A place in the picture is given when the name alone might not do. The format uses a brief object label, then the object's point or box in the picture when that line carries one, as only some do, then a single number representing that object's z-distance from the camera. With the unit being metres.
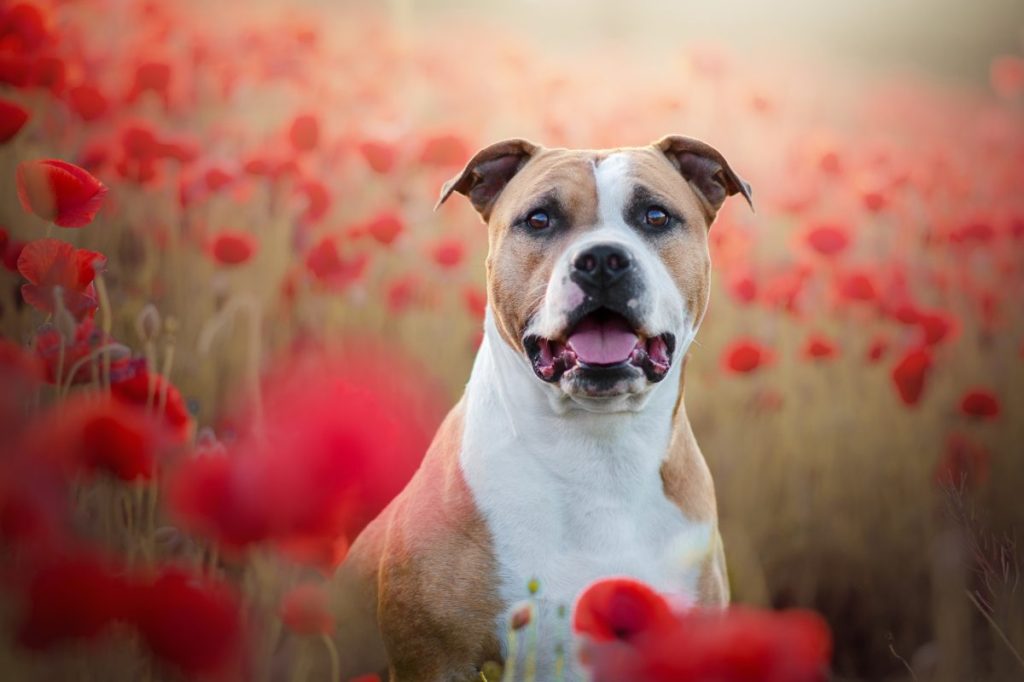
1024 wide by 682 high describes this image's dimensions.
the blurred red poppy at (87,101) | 4.23
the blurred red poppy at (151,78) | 4.66
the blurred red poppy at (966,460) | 4.09
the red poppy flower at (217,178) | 4.18
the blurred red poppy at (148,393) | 2.24
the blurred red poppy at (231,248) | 3.90
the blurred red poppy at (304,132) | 4.63
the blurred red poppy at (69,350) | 2.42
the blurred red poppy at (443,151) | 4.73
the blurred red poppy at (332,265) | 4.31
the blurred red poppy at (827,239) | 4.71
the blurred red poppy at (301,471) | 1.32
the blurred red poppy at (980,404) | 4.12
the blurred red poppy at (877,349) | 4.60
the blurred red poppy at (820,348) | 4.38
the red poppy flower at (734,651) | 1.27
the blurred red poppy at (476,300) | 4.70
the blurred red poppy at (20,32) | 3.92
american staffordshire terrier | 2.94
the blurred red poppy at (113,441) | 1.61
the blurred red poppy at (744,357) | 4.21
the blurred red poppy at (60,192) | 2.33
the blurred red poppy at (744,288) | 4.60
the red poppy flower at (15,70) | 3.64
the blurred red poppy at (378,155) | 4.65
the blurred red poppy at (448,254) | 4.65
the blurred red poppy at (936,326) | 4.25
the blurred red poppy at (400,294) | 4.76
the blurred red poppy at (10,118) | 2.90
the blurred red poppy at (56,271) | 2.29
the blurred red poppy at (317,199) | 4.50
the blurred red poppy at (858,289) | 4.54
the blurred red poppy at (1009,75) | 6.01
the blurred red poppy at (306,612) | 1.60
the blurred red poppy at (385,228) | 4.41
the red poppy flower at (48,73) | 3.84
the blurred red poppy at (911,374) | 4.05
